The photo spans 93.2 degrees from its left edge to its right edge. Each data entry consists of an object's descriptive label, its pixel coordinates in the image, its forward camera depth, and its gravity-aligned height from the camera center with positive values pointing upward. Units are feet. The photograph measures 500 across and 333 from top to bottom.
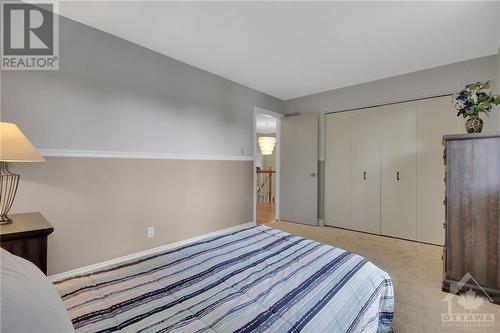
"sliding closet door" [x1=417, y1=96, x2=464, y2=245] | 10.41 +0.23
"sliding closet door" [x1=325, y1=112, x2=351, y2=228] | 13.25 -0.13
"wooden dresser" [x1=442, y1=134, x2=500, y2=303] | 6.41 -1.27
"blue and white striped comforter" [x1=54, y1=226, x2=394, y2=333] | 2.71 -1.76
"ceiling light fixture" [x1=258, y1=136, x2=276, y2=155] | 19.07 +1.85
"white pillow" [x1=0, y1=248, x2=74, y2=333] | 1.46 -0.96
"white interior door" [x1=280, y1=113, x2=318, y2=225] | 14.28 -0.15
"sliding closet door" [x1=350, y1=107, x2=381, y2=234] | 12.26 -0.17
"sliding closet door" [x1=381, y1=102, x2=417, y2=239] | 11.22 -0.20
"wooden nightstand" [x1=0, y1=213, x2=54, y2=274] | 4.56 -1.47
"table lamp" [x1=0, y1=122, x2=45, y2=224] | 4.68 +0.32
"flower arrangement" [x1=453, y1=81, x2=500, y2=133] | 6.69 +1.82
